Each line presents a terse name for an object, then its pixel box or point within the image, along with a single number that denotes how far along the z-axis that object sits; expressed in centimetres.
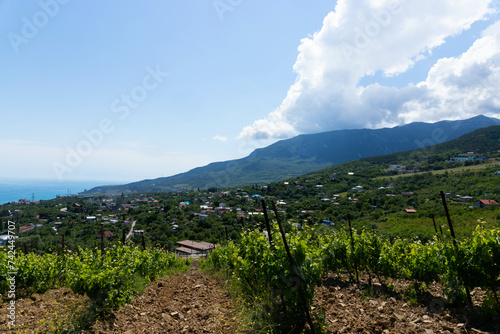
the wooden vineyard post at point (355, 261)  725
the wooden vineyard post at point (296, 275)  412
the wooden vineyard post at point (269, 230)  538
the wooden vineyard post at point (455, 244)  477
